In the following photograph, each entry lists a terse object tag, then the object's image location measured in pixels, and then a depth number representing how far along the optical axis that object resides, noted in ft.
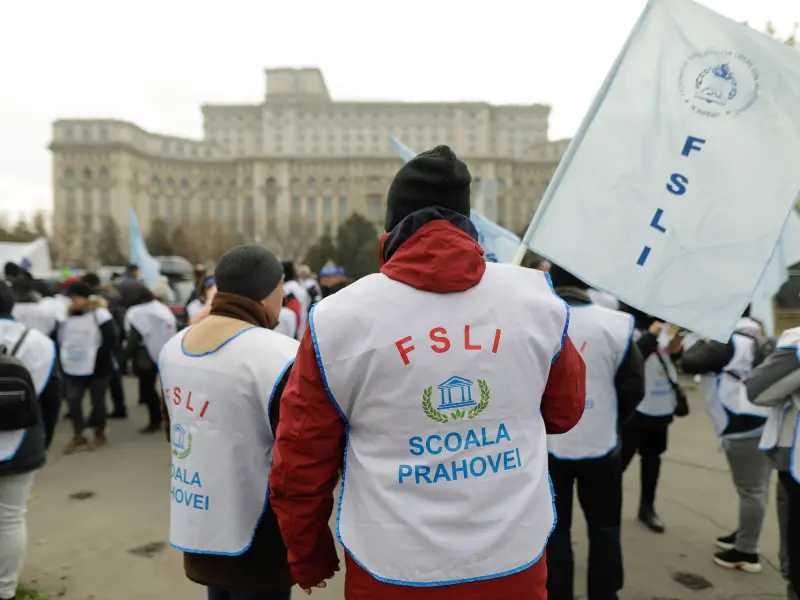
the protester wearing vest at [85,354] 21.54
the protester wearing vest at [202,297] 21.13
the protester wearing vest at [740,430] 12.70
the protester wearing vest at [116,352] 26.66
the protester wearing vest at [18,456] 10.18
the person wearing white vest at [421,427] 5.12
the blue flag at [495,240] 16.43
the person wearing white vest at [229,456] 6.88
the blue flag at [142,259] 37.40
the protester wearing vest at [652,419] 14.43
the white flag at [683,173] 6.79
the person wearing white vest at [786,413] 9.34
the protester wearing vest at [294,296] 23.73
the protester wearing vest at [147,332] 23.94
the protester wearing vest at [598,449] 10.21
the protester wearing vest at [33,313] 22.67
